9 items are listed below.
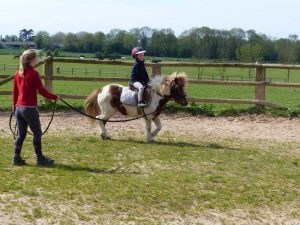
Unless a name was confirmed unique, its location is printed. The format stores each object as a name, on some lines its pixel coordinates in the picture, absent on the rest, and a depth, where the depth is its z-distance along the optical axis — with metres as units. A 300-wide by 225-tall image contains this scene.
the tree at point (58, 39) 101.49
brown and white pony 9.50
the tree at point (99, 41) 90.44
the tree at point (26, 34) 134.62
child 9.31
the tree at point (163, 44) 79.88
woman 6.83
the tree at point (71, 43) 94.50
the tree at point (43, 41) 99.79
